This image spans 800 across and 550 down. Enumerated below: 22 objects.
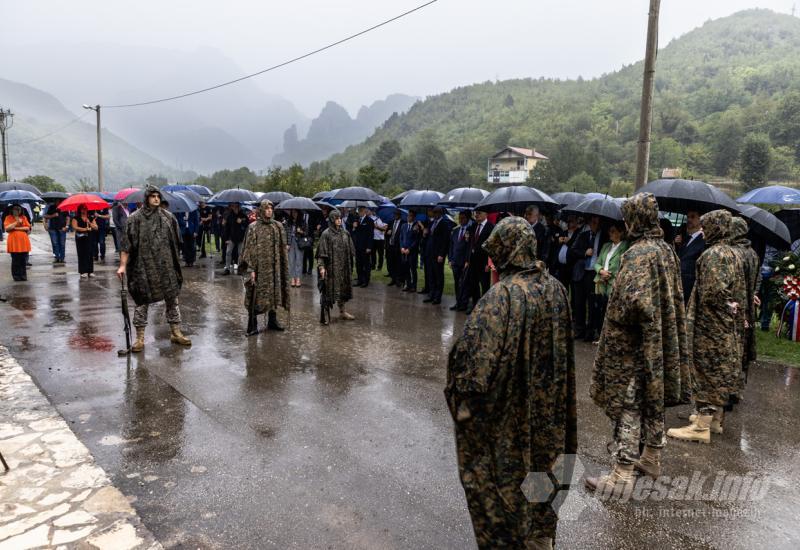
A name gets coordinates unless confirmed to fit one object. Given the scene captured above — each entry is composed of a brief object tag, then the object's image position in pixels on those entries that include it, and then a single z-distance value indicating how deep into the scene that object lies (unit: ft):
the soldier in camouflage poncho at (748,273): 16.83
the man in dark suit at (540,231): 29.22
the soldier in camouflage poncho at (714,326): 15.69
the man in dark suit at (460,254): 34.55
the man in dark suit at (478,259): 32.65
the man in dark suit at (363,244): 42.98
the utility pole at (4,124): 134.00
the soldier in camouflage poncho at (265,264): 26.25
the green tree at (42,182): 180.90
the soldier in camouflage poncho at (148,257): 23.16
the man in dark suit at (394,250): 42.38
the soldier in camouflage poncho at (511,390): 8.91
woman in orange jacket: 39.58
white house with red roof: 301.84
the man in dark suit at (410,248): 39.75
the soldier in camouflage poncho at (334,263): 29.32
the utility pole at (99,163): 114.95
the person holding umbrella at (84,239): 41.70
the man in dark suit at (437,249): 36.76
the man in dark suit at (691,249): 18.57
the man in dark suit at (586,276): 27.09
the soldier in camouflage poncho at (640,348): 12.25
